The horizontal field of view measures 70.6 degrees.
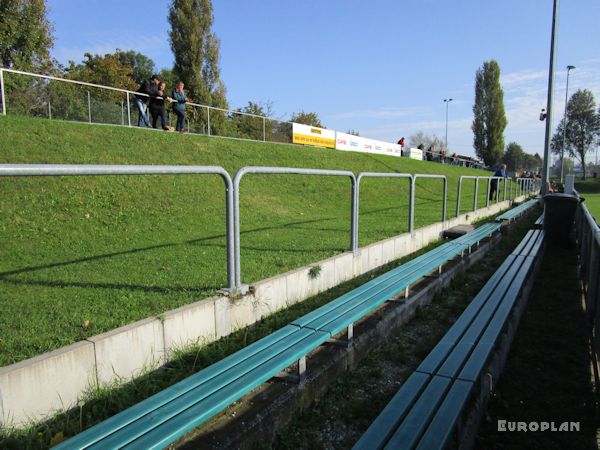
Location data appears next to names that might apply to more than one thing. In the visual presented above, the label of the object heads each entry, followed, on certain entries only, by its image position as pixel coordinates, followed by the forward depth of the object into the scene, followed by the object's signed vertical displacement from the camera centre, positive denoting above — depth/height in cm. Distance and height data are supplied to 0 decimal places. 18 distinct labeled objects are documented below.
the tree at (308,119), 5081 +749
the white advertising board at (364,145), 2491 +236
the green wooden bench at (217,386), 171 -102
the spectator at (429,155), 3874 +252
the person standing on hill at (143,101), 1175 +228
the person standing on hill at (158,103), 1176 +215
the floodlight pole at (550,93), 1423 +305
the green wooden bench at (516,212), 971 -77
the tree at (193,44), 2916 +935
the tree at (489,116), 6088 +969
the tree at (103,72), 3899 +1025
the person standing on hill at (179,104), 1202 +217
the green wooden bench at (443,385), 196 -115
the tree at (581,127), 6234 +859
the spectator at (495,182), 1460 +3
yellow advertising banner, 2066 +234
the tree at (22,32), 2020 +716
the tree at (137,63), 5269 +1484
